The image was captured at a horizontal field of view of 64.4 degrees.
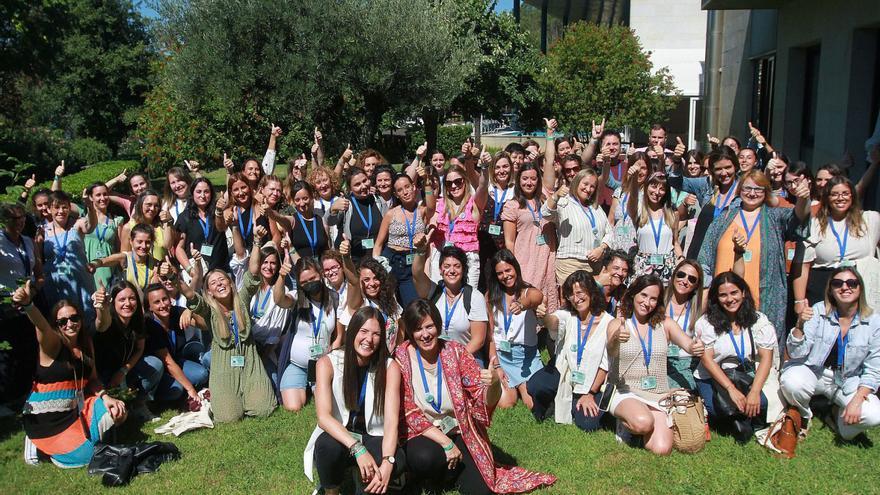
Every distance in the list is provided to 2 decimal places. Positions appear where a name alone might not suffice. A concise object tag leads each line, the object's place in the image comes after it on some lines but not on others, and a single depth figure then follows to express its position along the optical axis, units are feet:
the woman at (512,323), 18.43
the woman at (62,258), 20.71
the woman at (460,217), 21.91
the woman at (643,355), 15.89
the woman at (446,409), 13.60
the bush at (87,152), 100.42
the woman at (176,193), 23.35
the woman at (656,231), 20.44
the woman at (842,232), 17.99
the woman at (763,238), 18.34
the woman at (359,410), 13.10
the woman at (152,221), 22.18
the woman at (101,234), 21.97
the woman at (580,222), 20.66
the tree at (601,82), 77.87
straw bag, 15.67
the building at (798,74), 34.96
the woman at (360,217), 22.34
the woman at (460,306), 17.98
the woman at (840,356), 15.60
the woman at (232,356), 18.35
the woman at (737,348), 16.05
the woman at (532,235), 21.38
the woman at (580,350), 16.80
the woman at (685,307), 16.97
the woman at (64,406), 15.90
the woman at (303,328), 19.15
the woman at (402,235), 21.43
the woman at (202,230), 22.27
